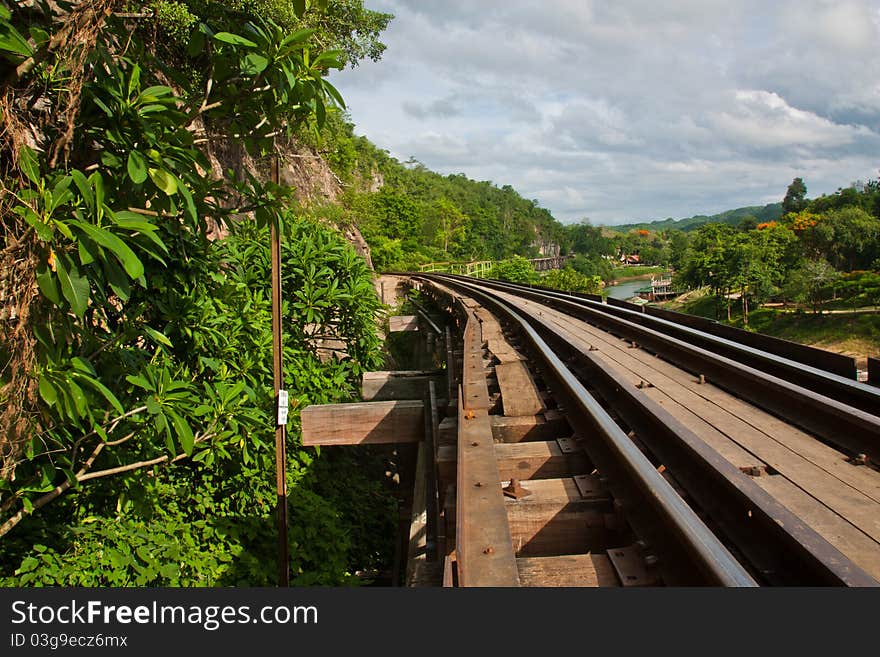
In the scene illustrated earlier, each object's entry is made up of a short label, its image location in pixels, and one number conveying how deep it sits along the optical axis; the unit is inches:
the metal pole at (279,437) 179.8
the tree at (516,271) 1732.3
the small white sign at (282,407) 177.9
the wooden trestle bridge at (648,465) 65.4
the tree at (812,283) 1845.5
